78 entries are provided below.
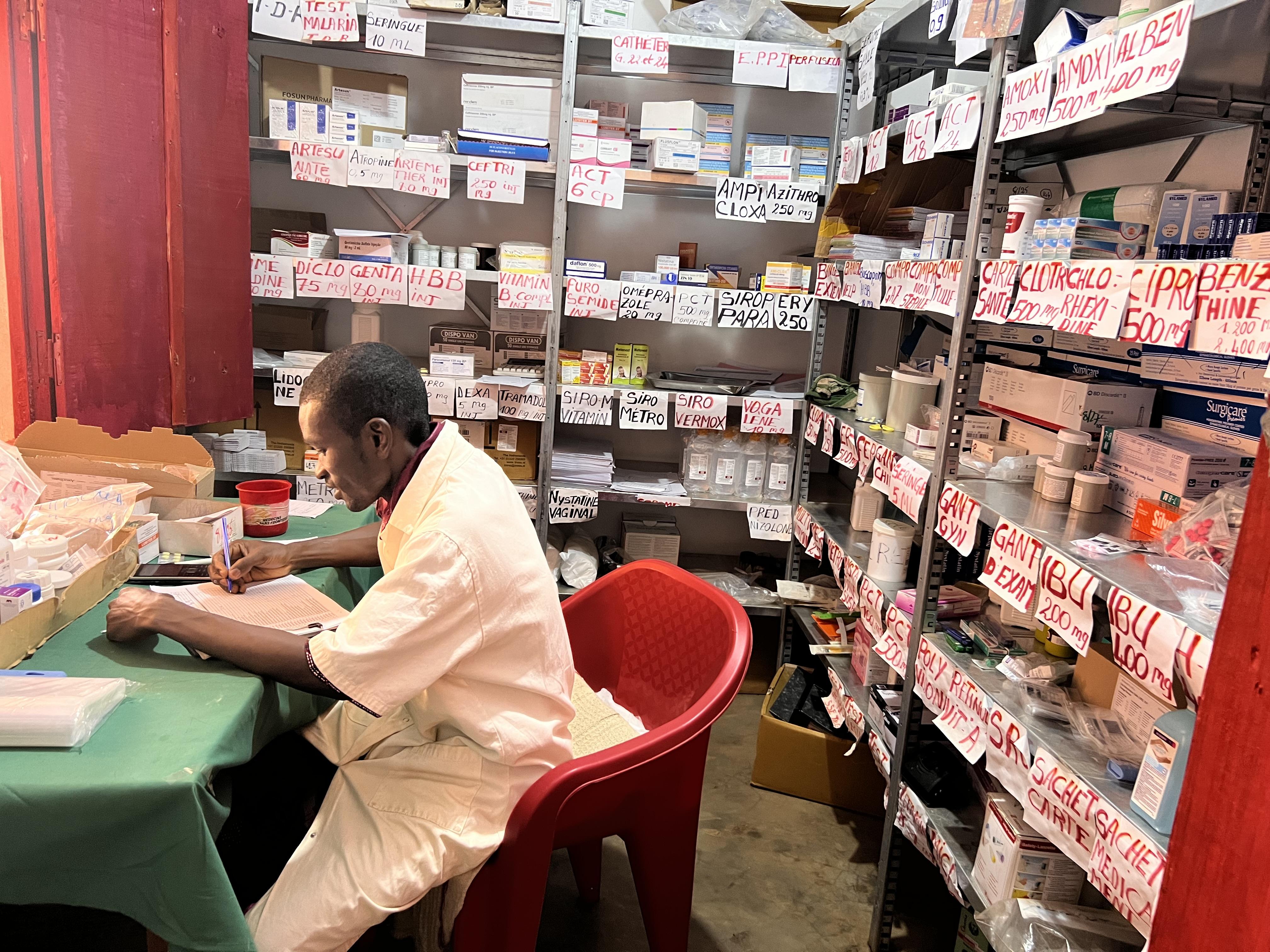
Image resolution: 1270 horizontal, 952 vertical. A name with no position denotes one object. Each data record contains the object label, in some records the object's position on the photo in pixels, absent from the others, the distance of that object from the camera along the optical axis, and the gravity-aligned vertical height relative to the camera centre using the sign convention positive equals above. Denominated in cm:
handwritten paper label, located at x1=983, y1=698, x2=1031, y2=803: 169 -82
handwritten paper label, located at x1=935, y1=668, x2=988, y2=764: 186 -85
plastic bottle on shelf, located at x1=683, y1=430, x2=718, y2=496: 361 -67
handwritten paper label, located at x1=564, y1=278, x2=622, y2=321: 332 -4
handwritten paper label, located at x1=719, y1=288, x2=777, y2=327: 337 -4
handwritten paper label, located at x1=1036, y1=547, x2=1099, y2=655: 152 -47
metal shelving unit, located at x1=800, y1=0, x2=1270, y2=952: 148 -6
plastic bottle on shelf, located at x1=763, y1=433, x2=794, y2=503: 356 -66
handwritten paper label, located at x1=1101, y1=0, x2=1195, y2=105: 132 +42
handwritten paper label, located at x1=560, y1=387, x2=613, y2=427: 342 -46
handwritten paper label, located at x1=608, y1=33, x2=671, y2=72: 312 +82
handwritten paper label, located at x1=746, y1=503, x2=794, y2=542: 351 -85
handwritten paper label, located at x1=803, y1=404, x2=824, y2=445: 328 -44
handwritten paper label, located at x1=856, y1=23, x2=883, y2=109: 289 +79
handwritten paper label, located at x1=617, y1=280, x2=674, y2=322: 333 -4
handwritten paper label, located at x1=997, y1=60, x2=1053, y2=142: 170 +43
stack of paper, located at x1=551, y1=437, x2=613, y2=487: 356 -72
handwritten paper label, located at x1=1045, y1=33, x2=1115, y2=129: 150 +42
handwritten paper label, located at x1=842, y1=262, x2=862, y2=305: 285 +8
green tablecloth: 118 -76
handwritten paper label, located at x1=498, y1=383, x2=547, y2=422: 339 -46
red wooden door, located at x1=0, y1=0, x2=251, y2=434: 239 +12
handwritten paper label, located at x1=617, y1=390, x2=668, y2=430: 342 -45
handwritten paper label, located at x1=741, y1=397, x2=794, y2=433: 341 -43
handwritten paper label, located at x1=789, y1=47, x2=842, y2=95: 321 +83
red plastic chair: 153 -88
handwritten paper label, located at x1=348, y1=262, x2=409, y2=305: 324 -5
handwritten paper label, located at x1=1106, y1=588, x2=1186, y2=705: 128 -45
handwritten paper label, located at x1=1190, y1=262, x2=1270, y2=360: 118 +4
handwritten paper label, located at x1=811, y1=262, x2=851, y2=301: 307 +8
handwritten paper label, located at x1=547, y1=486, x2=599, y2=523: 348 -85
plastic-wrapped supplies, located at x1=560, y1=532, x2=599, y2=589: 354 -110
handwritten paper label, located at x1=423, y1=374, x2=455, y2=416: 332 -44
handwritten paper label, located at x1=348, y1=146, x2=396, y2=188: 315 +35
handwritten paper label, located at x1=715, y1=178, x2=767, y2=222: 326 +35
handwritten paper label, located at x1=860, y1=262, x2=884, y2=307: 266 +7
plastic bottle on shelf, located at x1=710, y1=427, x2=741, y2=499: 359 -67
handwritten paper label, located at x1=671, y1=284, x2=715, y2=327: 334 -4
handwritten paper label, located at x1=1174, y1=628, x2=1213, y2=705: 121 -44
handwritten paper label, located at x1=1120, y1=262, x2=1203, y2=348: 132 +4
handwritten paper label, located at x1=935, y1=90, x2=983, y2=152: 201 +44
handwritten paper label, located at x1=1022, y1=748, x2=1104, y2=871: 149 -83
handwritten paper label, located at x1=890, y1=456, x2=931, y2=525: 221 -44
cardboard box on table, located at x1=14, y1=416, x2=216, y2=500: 214 -52
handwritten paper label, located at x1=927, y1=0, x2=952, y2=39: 223 +73
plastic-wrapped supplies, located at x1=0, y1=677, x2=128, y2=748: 126 -66
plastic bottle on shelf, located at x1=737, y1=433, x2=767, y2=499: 359 -66
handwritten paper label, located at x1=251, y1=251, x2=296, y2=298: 322 -6
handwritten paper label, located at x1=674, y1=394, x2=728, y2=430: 341 -42
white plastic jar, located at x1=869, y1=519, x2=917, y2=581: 256 -68
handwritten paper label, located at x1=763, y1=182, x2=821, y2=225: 326 +36
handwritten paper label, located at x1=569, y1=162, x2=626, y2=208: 322 +36
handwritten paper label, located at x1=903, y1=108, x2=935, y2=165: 226 +45
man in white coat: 143 -64
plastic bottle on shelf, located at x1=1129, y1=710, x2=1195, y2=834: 133 -65
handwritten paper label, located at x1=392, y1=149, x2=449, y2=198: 316 +34
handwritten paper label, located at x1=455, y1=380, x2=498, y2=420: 334 -46
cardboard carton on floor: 285 -147
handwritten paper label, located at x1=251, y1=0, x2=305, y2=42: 307 +82
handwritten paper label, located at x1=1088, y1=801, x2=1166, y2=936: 131 -80
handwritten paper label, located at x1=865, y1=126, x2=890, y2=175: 266 +47
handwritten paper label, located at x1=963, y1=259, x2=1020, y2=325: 181 +6
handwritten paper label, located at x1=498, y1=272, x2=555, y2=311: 328 -4
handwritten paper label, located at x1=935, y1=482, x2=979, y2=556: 194 -45
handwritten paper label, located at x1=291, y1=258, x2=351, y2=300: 324 -5
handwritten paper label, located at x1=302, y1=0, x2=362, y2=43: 305 +82
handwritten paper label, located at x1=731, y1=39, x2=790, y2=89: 318 +83
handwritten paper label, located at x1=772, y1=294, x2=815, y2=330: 337 -3
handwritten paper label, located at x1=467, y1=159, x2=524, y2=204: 319 +35
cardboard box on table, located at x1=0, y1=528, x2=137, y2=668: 150 -66
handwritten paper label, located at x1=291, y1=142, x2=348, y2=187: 314 +35
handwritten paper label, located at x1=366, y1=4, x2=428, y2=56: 307 +81
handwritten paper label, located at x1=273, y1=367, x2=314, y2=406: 331 -45
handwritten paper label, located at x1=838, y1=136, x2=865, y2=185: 288 +48
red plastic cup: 224 -62
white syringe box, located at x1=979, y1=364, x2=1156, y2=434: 200 -17
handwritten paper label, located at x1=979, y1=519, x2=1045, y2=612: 169 -47
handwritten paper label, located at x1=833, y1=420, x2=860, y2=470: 284 -45
